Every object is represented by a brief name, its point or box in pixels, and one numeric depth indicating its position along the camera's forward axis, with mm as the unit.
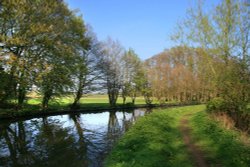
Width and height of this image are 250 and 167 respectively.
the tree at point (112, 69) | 39217
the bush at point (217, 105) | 13943
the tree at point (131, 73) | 44284
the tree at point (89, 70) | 33235
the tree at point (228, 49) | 11335
